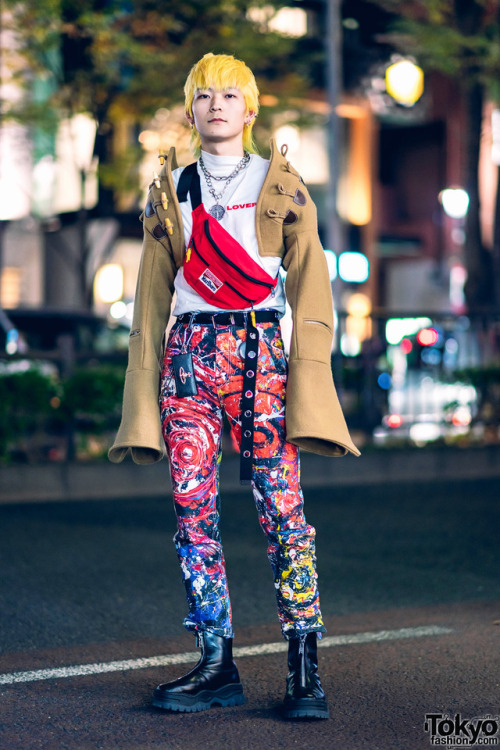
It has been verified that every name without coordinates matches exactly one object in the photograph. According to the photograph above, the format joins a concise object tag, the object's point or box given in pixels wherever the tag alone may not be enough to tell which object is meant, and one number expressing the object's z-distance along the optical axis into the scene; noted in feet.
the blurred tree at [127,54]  54.39
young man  11.79
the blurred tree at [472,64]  51.93
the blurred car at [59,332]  38.09
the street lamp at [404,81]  43.62
